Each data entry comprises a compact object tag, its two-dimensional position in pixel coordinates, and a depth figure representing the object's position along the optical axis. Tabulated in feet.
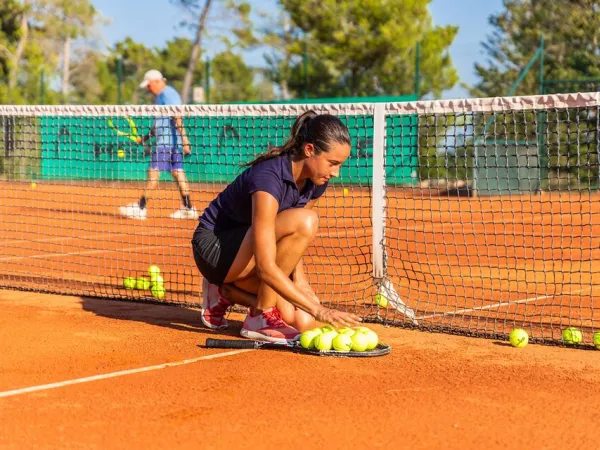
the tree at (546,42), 80.12
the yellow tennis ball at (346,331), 17.26
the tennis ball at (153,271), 25.36
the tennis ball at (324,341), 16.99
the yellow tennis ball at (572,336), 18.28
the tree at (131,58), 167.84
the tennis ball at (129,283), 25.55
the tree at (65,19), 133.69
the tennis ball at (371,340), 17.10
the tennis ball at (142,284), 25.44
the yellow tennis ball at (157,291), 24.35
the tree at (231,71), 184.24
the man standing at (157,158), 41.11
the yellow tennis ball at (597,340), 17.95
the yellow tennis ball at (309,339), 17.22
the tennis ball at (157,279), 24.83
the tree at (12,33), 107.65
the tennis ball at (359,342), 16.94
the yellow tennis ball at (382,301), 21.68
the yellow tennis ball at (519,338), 17.94
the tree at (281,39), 131.53
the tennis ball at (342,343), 16.96
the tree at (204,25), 111.86
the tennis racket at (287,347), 16.80
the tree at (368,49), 99.76
